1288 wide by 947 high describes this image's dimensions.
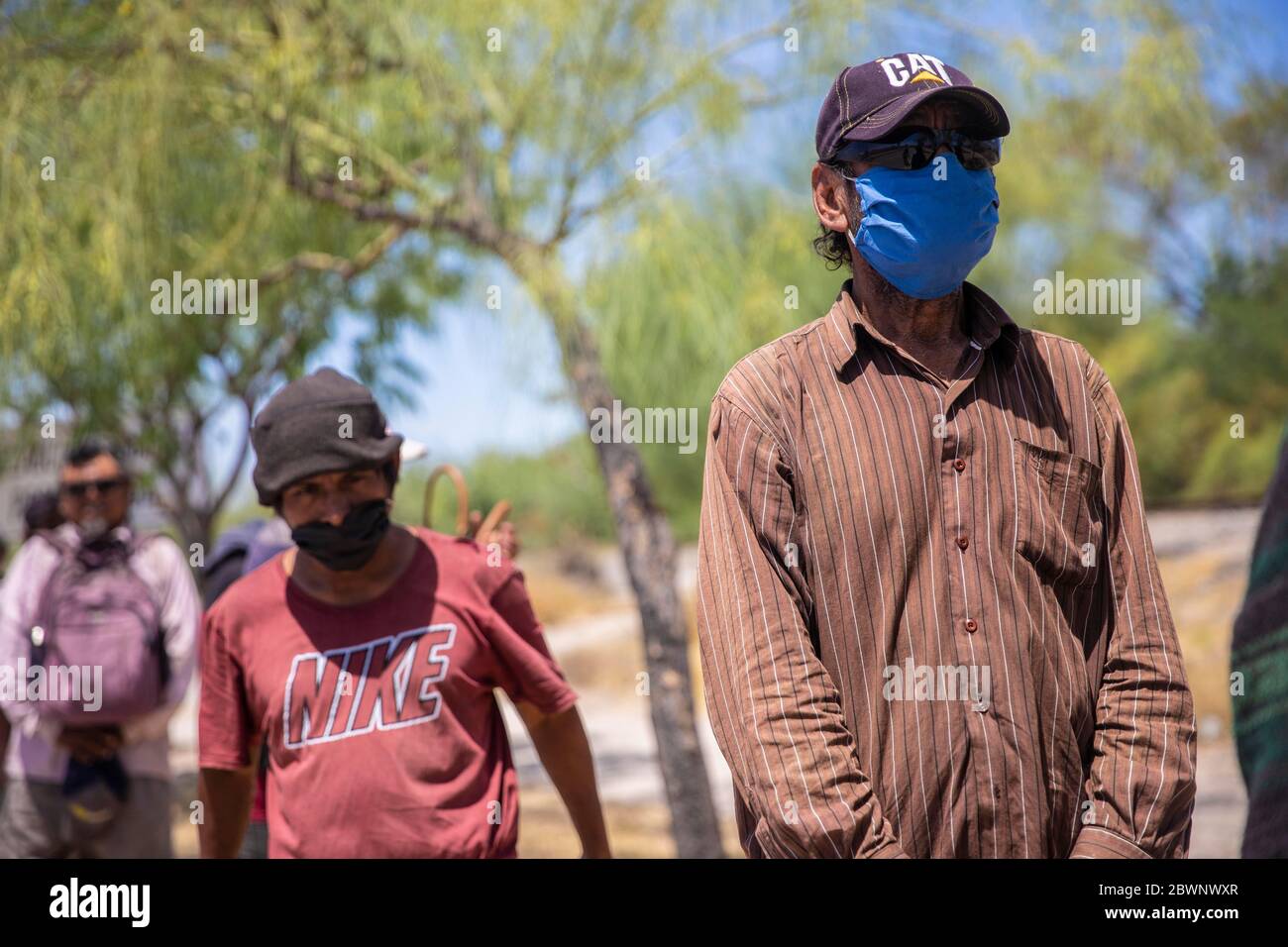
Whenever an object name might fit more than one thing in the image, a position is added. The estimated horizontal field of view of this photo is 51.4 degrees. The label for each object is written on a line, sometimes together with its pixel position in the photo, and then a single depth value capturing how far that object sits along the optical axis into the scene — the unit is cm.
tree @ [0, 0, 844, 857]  571
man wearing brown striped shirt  197
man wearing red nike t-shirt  274
